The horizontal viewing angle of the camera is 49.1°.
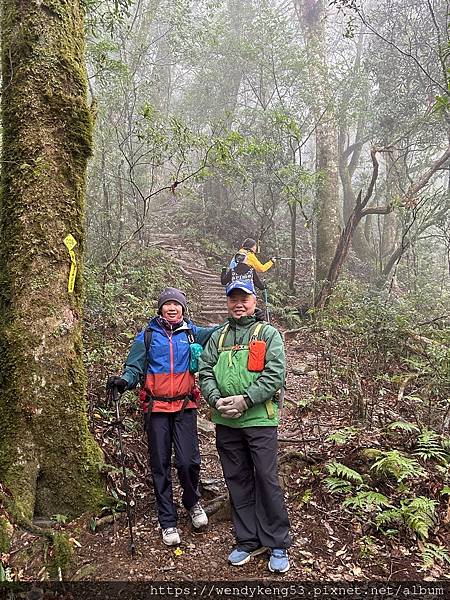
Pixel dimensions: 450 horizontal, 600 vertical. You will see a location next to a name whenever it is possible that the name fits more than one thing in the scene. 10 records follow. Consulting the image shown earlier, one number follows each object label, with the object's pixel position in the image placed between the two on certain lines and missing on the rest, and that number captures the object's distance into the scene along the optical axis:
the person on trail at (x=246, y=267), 9.28
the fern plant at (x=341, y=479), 4.55
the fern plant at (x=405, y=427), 5.09
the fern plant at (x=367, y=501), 4.24
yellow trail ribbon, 4.40
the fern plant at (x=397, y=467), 4.38
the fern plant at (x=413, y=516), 4.01
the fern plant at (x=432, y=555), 3.71
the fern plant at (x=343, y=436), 5.04
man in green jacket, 3.84
